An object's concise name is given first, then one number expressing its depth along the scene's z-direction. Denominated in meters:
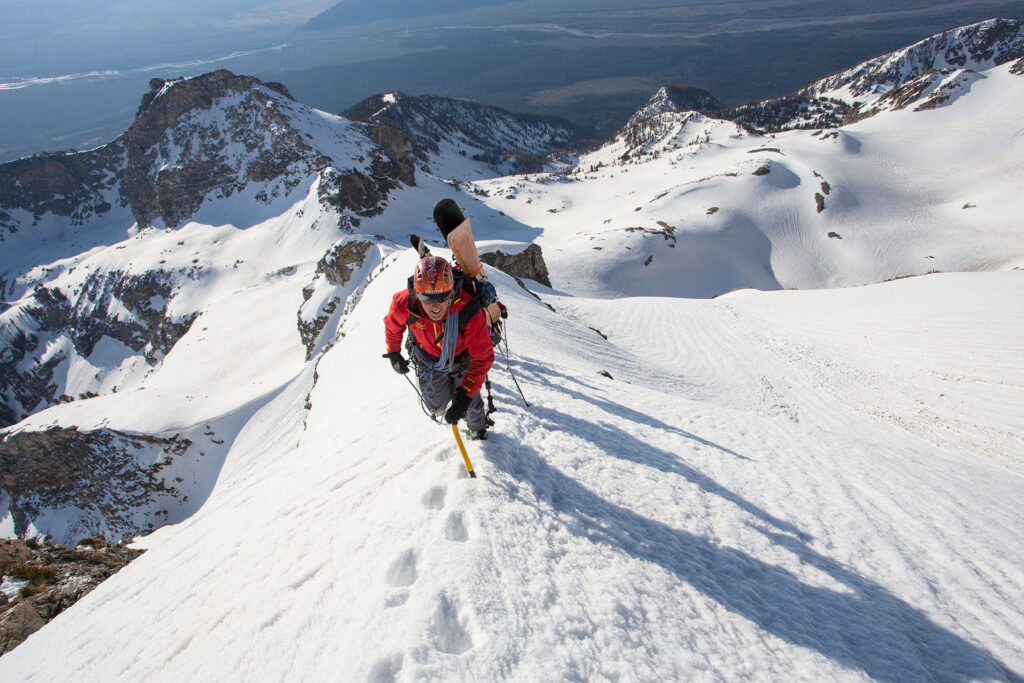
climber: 4.65
